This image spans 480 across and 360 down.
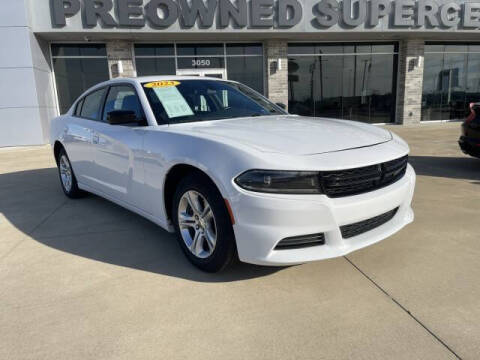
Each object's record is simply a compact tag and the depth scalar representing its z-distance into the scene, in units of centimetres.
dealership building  1168
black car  625
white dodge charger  237
